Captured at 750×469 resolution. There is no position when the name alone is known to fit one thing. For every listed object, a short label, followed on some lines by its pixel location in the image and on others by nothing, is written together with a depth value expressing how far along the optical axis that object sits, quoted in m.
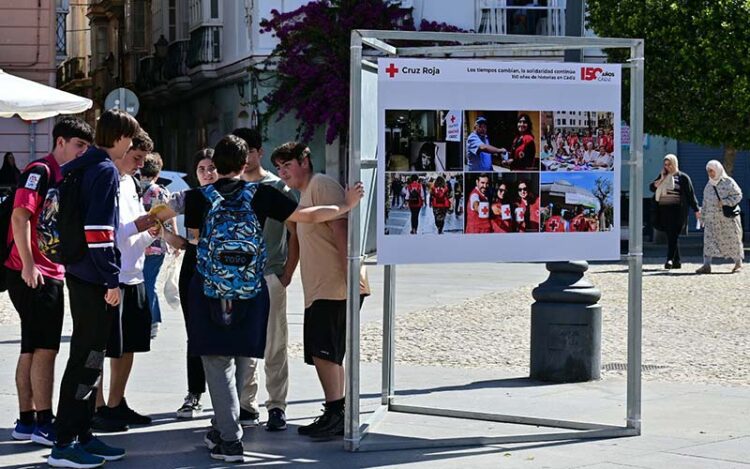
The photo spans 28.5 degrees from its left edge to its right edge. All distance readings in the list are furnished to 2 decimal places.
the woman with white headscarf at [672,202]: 23.00
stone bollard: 10.66
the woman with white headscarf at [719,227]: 22.00
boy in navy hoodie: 7.67
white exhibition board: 8.12
